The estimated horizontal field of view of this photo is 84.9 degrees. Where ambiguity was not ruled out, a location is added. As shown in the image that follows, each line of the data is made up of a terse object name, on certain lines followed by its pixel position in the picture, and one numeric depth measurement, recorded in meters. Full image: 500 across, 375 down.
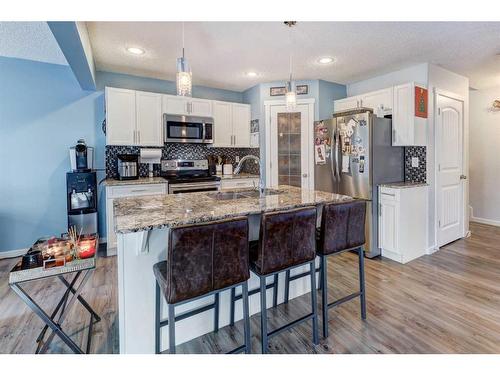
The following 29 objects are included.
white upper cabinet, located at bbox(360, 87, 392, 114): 3.56
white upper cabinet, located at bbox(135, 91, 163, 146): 3.84
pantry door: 4.34
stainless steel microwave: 4.01
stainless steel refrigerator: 3.33
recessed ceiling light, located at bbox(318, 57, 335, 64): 3.39
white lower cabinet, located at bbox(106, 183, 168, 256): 3.42
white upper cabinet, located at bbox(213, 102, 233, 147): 4.45
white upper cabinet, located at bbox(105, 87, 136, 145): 3.63
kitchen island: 1.57
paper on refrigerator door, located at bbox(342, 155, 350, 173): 3.58
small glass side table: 1.49
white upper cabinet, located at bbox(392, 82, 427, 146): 3.33
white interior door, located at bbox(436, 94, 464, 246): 3.71
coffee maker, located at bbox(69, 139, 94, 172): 3.44
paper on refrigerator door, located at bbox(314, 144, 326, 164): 3.97
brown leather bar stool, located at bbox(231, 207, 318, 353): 1.62
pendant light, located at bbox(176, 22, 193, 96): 1.95
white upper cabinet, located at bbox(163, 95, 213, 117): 4.03
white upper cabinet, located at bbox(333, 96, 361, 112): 4.01
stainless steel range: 3.79
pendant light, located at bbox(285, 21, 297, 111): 2.47
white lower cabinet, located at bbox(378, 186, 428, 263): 3.21
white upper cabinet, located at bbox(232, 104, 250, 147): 4.62
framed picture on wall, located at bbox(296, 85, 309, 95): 4.32
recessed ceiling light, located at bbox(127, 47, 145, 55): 3.07
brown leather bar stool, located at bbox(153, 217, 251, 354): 1.33
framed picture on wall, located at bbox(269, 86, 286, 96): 4.38
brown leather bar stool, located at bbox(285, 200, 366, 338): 1.90
